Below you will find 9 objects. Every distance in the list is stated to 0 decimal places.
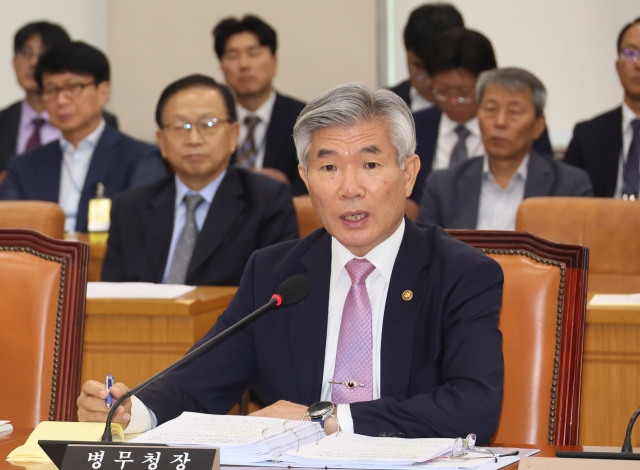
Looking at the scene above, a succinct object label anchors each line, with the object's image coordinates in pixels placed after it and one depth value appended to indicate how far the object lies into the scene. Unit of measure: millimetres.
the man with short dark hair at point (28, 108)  10695
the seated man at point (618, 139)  8687
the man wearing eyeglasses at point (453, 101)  9102
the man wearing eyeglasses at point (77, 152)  8930
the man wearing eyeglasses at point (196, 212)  6895
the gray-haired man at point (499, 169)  7770
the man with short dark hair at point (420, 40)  9969
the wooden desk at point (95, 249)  7711
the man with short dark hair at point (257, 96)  9766
